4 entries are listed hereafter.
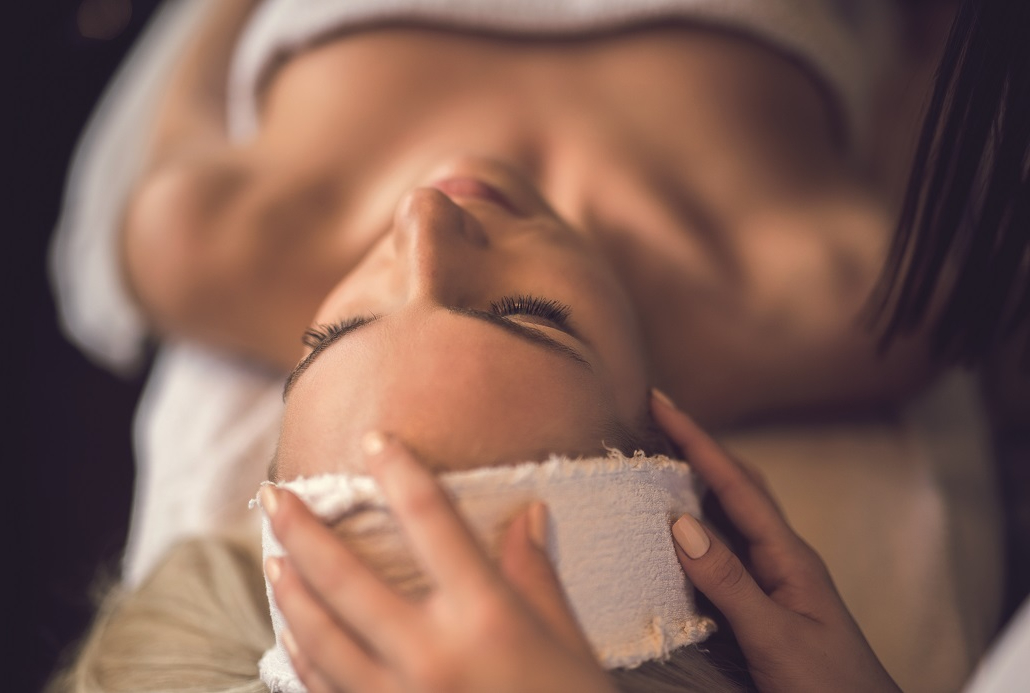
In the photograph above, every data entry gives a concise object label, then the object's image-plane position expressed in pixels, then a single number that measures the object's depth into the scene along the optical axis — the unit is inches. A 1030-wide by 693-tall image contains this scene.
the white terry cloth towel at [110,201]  55.2
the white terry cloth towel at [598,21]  50.3
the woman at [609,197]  47.7
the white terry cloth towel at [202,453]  49.8
